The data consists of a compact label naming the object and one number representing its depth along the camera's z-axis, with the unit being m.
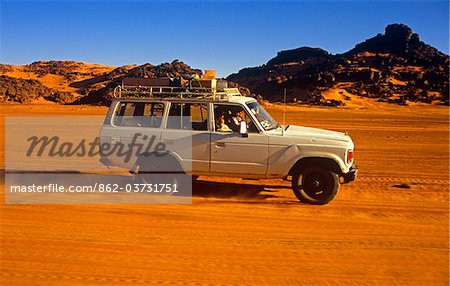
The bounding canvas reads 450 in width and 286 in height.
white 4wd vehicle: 7.38
